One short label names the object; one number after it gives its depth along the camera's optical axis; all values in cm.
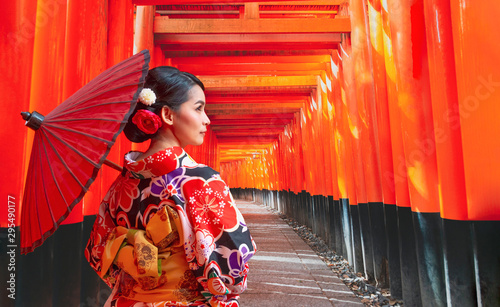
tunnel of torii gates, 218
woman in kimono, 112
